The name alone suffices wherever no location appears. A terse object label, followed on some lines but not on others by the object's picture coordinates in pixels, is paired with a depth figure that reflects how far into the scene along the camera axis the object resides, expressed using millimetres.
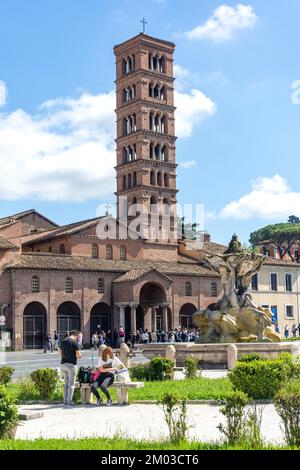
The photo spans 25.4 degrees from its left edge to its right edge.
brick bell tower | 64625
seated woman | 14578
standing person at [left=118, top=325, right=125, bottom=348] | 44844
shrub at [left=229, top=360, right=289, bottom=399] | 14570
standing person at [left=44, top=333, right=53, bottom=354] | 44225
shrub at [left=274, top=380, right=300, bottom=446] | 8531
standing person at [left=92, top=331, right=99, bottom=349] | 45312
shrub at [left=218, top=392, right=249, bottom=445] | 8680
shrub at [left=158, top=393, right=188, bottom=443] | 8797
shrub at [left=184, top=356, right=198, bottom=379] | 19094
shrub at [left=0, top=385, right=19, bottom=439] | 9656
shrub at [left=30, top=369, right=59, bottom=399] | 15898
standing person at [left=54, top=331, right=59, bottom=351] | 46344
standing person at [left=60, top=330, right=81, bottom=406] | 14555
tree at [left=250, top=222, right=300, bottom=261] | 89562
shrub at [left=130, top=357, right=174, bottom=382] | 18938
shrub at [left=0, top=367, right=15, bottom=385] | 17602
